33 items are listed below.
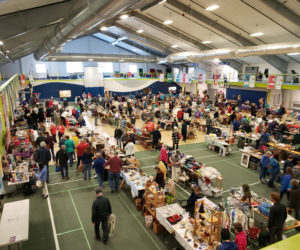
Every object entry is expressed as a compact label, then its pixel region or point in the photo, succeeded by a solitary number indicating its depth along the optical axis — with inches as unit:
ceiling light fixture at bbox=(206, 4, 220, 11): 533.7
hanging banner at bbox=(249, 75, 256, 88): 830.5
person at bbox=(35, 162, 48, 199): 314.3
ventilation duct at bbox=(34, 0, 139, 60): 221.3
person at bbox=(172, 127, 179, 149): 485.1
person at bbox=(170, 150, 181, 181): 364.8
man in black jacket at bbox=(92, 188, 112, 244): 229.6
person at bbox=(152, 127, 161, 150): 506.0
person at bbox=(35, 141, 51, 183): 352.2
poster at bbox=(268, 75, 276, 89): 764.0
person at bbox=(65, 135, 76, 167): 402.9
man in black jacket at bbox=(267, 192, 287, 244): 218.5
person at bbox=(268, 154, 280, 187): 352.8
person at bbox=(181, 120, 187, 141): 568.4
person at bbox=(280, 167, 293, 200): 286.8
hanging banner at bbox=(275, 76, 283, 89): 746.2
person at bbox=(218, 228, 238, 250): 174.6
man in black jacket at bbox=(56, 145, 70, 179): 360.8
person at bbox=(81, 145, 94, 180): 357.1
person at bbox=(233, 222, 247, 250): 190.4
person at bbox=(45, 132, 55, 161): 426.0
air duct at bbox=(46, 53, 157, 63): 1067.3
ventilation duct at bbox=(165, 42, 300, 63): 585.3
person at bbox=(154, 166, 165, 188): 303.8
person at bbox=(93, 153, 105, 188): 333.1
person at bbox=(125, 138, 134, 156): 406.6
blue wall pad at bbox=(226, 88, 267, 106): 995.3
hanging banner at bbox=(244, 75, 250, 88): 871.9
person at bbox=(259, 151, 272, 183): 360.8
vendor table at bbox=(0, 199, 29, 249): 198.1
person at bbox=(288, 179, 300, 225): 256.4
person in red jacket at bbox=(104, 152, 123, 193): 322.7
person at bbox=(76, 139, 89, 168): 385.7
